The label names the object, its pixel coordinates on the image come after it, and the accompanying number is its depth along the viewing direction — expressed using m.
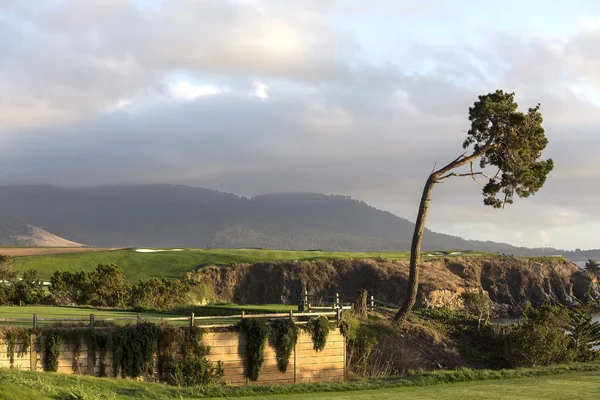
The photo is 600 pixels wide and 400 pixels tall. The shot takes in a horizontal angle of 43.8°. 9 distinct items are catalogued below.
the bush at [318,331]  32.34
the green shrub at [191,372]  28.15
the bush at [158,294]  49.02
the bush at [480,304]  41.22
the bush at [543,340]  33.84
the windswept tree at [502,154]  38.88
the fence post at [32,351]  26.25
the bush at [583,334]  34.62
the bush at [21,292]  48.53
